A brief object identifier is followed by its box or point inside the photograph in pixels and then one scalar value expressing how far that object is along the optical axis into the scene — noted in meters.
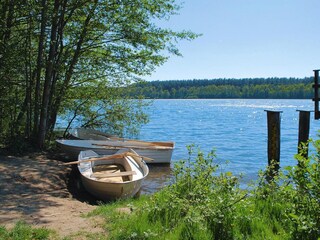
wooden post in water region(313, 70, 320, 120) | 12.77
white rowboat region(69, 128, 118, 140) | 16.58
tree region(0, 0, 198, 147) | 11.67
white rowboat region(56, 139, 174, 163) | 13.45
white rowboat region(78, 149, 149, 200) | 8.53
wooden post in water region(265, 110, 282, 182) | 13.17
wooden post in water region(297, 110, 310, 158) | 12.98
